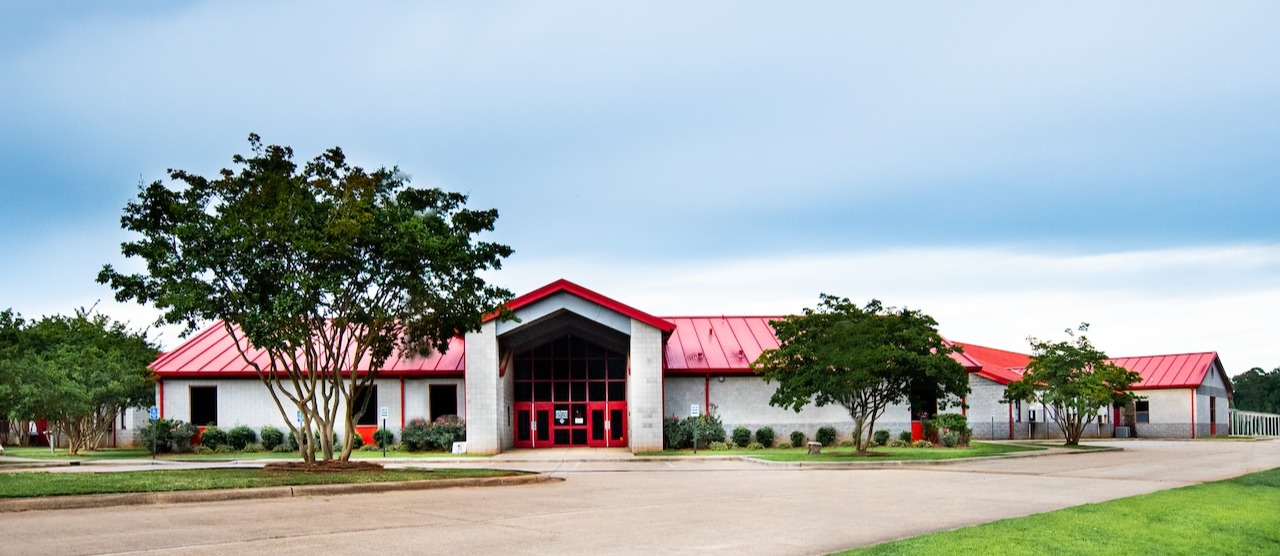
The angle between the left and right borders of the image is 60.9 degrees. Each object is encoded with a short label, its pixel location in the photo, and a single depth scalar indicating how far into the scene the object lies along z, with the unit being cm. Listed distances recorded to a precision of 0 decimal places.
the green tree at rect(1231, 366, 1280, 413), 11744
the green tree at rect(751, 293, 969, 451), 3397
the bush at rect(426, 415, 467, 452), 4134
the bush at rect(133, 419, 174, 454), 4219
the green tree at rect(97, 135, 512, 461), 2320
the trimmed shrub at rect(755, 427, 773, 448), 4362
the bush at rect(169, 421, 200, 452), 4262
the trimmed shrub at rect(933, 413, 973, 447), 4338
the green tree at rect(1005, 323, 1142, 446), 4509
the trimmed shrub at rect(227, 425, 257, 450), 4238
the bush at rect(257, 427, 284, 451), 4231
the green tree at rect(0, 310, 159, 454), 3719
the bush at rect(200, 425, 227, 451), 4219
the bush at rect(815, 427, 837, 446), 4394
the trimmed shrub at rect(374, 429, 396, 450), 4316
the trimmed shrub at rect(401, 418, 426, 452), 4175
